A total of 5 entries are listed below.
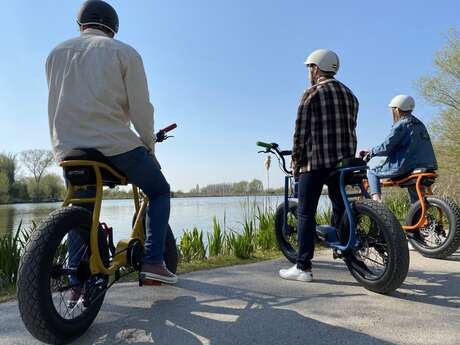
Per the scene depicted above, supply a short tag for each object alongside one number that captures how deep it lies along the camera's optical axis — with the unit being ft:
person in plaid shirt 10.24
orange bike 13.75
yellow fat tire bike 5.78
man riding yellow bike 7.36
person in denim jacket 14.67
